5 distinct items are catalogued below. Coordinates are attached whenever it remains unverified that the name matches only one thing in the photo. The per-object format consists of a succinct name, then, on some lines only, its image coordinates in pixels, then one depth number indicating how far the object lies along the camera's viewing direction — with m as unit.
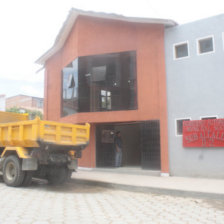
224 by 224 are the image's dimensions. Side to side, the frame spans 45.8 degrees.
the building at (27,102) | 49.12
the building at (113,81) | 11.13
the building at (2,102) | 30.50
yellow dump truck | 7.70
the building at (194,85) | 9.70
